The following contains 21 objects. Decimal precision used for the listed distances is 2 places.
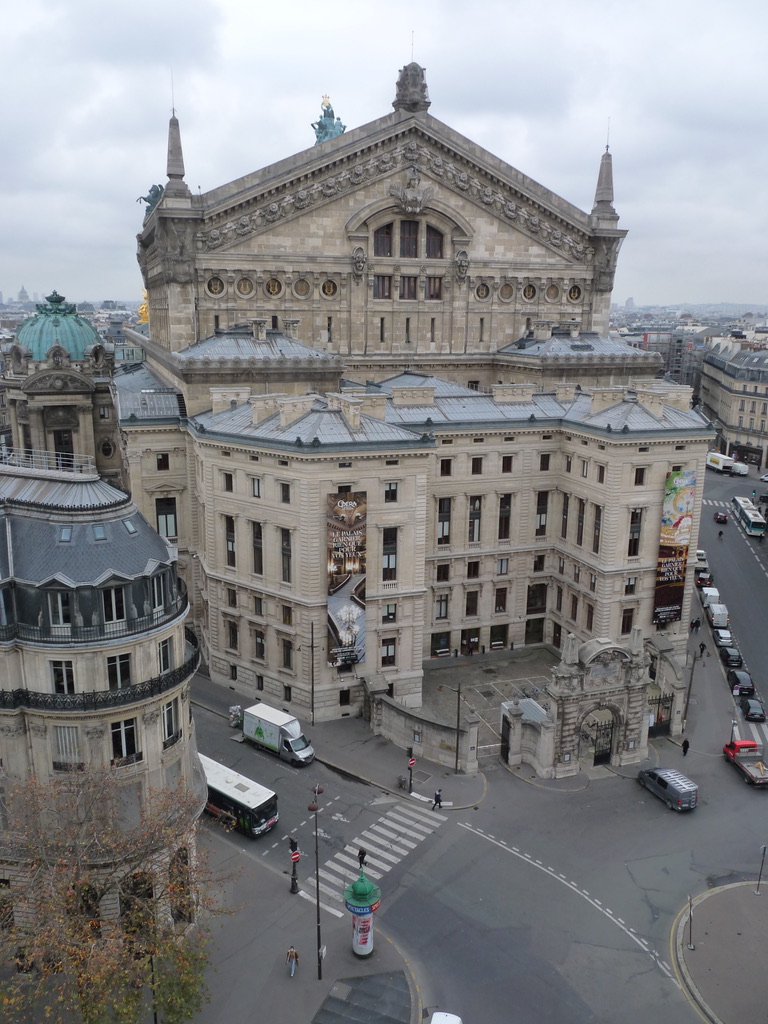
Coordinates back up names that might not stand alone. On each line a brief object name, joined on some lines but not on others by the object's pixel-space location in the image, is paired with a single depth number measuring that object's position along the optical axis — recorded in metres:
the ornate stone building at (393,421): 61.19
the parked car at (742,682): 68.50
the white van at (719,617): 81.44
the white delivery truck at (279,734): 56.38
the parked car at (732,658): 73.91
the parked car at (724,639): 77.42
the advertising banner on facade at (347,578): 59.16
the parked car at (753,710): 64.69
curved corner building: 35.75
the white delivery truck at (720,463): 149.38
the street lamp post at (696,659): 66.99
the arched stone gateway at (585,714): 55.47
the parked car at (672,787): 52.59
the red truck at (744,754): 57.38
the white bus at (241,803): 48.47
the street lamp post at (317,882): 39.27
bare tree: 31.48
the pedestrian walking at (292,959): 39.09
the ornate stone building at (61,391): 87.19
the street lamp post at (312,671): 60.26
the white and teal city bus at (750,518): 113.38
